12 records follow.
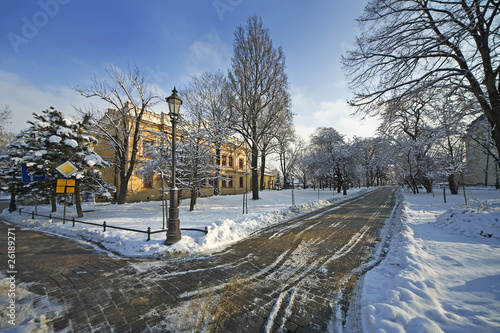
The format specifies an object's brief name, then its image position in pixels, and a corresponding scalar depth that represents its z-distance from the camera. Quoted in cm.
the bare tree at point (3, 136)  2203
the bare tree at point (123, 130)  1599
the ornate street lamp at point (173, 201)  598
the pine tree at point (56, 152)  1107
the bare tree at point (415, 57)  663
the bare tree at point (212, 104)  1650
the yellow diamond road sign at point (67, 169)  950
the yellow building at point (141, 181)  2077
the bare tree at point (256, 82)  1702
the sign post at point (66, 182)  958
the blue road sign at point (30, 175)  1047
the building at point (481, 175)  4011
